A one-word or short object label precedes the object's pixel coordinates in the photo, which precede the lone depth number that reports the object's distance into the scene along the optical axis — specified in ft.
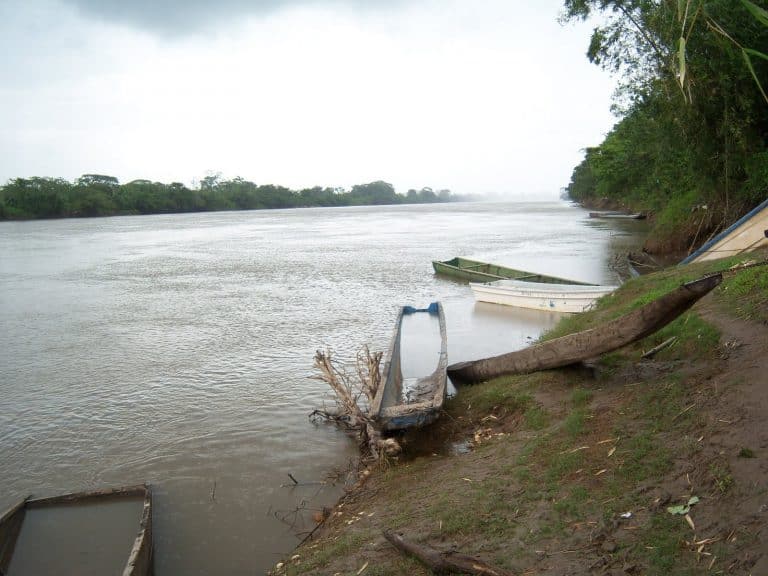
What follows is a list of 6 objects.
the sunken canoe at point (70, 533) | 16.93
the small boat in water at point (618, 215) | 148.25
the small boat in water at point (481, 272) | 58.29
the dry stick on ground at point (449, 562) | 11.71
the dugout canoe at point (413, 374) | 21.04
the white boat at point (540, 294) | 45.75
